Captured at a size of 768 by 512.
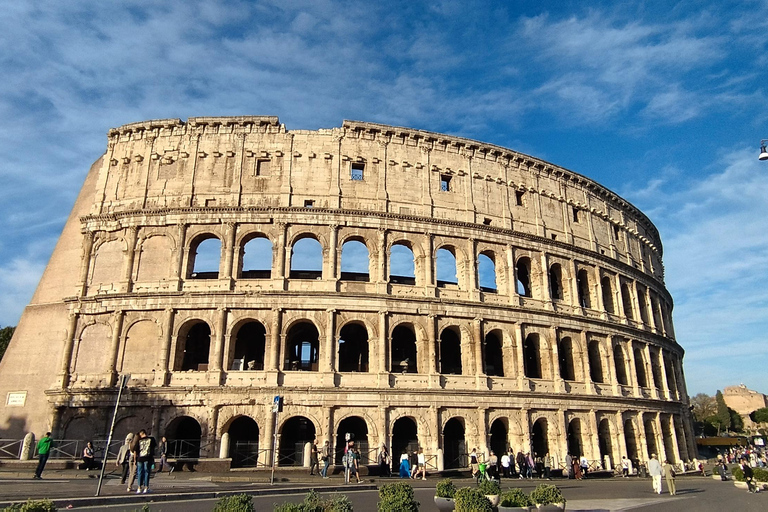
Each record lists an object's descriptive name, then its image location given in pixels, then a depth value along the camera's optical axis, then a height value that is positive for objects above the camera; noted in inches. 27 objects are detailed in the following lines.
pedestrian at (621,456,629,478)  1099.3 -70.3
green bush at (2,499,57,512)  254.0 -33.8
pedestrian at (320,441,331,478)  801.2 -35.5
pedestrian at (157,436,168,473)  810.2 -26.2
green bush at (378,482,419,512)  346.0 -42.2
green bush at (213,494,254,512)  283.9 -36.8
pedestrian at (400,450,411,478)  877.2 -54.6
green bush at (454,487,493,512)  355.7 -44.7
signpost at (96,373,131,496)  524.7 +54.0
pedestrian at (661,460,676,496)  704.2 -58.6
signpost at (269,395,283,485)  728.3 +39.0
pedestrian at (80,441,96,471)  769.6 -34.0
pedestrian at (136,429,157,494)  529.3 -24.7
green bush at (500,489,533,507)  384.8 -46.9
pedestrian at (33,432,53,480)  661.9 -21.4
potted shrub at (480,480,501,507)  415.8 -43.7
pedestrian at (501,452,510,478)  943.7 -54.4
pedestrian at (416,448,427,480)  870.5 -51.8
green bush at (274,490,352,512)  294.4 -40.2
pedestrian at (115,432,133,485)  613.3 -26.8
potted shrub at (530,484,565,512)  384.4 -46.9
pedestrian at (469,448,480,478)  934.4 -49.8
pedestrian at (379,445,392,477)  857.0 -49.6
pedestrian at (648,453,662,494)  714.8 -51.0
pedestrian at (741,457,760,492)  767.7 -65.5
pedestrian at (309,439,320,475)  828.6 -41.8
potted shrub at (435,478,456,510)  419.5 -47.7
